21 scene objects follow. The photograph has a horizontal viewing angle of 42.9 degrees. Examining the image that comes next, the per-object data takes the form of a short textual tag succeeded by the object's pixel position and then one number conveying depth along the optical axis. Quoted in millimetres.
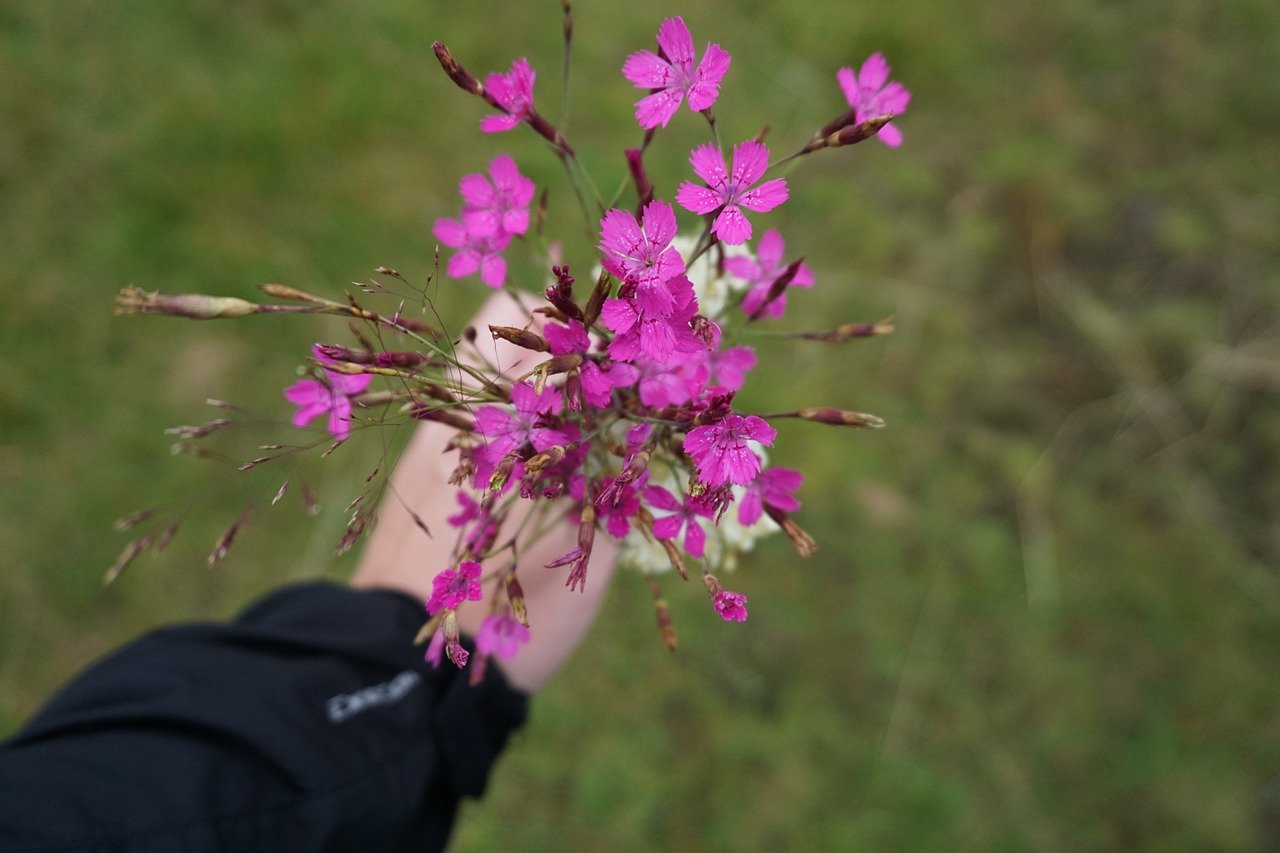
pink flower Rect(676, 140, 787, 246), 254
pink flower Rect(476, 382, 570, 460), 258
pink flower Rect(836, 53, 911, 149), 285
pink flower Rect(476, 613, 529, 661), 288
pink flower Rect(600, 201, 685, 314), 248
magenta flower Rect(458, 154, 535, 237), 278
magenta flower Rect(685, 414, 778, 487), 254
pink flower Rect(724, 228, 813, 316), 295
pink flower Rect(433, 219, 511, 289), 284
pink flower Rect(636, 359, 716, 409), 270
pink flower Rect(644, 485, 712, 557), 269
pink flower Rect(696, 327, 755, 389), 289
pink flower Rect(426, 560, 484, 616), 258
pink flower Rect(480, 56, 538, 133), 271
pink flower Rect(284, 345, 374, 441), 272
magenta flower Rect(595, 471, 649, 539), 263
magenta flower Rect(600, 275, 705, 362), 249
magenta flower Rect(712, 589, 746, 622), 262
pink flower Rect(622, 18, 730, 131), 261
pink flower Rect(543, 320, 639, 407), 258
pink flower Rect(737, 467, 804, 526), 279
